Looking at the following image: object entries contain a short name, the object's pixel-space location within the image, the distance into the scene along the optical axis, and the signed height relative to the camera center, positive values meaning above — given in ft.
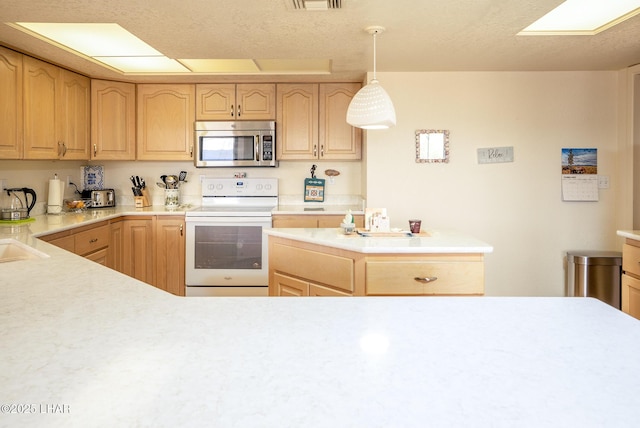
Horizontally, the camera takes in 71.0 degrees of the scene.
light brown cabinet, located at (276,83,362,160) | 14.53 +2.83
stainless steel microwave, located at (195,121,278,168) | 14.64 +2.10
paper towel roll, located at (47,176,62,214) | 12.78 +0.27
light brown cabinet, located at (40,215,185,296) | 13.73 -1.29
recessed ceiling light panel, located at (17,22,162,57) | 9.88 +4.07
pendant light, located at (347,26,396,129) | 8.45 +1.88
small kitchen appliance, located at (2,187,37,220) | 10.67 +0.06
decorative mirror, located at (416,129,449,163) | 13.13 +1.86
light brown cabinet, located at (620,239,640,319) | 9.38 -1.51
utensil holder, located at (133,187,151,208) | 14.74 +0.25
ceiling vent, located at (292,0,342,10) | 7.72 +3.55
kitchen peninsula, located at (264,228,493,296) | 7.89 -1.04
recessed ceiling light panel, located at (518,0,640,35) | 8.86 +4.01
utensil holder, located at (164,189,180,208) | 15.11 +0.32
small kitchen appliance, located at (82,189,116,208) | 14.61 +0.34
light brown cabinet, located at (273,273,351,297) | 8.56 -1.61
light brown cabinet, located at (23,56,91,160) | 11.00 +2.57
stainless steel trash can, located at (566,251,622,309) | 12.10 -1.85
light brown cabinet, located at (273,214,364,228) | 13.79 -0.39
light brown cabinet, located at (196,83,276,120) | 14.65 +3.48
